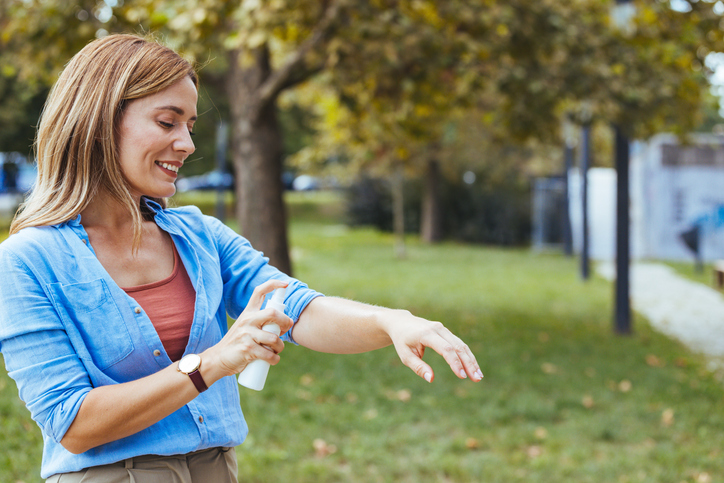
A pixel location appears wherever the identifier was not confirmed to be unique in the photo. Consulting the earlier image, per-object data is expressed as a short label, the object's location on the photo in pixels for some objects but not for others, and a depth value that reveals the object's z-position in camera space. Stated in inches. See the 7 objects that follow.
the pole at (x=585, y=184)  508.7
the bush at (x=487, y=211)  912.9
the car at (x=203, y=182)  1531.7
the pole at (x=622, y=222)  306.8
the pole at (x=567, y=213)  684.7
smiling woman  54.8
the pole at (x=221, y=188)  583.4
